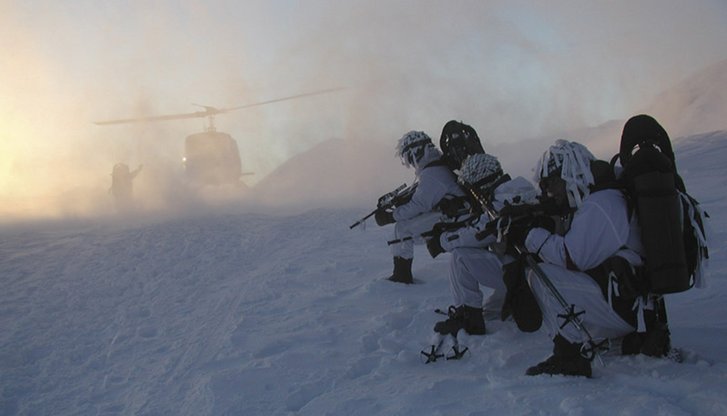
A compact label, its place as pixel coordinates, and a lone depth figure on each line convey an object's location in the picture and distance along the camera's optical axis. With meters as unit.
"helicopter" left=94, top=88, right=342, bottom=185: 34.94
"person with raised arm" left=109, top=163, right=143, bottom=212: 24.28
